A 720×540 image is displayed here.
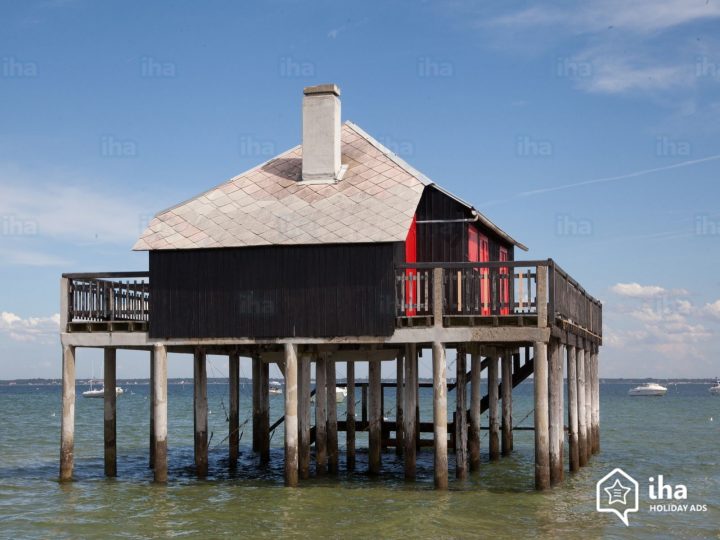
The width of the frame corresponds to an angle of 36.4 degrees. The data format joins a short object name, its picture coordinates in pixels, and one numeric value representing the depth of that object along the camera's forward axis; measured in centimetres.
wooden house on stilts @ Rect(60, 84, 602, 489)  2509
